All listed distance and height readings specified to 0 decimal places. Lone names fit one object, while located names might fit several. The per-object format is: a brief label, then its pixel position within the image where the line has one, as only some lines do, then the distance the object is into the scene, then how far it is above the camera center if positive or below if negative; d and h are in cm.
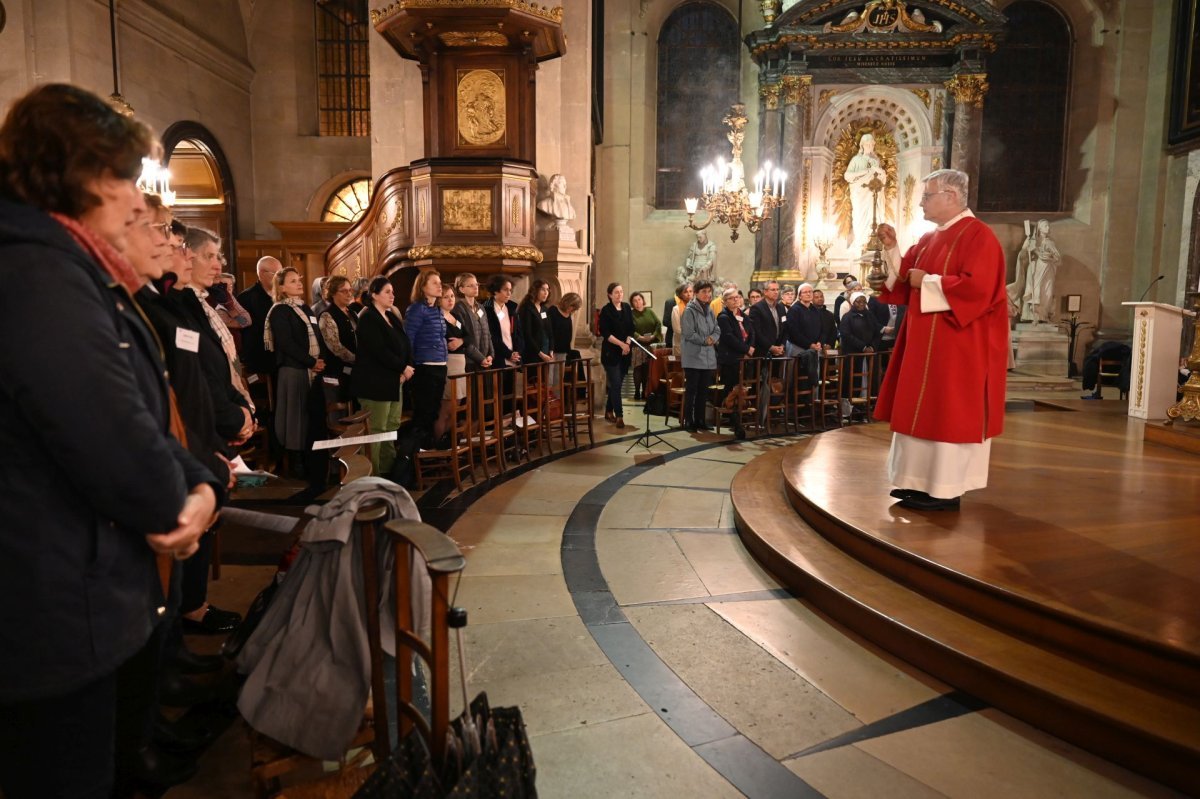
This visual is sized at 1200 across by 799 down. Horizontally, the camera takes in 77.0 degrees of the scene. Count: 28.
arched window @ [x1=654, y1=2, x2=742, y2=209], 1582 +490
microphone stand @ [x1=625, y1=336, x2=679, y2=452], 732 -122
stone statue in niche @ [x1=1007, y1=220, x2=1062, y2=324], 1506 +94
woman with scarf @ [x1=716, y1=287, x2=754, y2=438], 801 -24
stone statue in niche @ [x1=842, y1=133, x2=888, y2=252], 1523 +282
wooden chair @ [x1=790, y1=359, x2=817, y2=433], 850 -92
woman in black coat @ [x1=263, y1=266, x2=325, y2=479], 536 -39
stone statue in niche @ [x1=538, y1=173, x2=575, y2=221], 921 +145
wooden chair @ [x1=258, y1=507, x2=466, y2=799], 155 -73
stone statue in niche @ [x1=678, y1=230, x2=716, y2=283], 1533 +123
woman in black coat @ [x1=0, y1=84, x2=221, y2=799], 117 -22
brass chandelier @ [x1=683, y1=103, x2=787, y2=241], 1116 +187
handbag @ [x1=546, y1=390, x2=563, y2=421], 725 -86
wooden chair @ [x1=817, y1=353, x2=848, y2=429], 865 -78
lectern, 685 -30
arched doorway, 1378 +252
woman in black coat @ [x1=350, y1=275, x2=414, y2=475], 509 -31
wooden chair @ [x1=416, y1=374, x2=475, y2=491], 554 -101
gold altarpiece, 1453 +436
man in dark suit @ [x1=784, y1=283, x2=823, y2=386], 877 -11
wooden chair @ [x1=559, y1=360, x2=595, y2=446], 732 -82
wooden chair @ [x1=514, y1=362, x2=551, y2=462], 658 -84
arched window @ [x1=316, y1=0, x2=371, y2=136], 1534 +501
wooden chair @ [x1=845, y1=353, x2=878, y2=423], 902 -75
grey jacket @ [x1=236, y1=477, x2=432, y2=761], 197 -89
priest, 371 -15
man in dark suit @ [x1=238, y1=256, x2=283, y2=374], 615 -3
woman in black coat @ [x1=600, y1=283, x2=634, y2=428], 858 -24
